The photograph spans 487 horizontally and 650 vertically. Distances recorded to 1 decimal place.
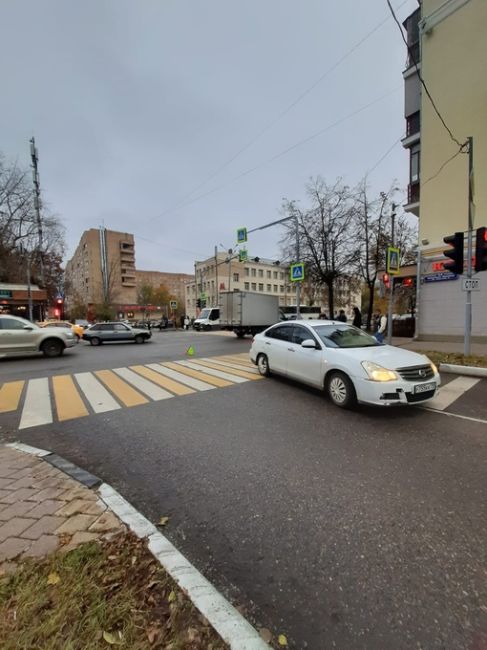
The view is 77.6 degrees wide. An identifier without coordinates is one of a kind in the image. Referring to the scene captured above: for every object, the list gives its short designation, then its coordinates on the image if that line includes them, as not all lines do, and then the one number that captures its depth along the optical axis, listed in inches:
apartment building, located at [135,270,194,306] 4525.1
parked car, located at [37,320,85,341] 914.4
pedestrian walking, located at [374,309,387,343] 508.0
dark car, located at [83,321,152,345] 733.9
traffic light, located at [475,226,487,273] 340.6
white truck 814.5
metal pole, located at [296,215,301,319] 591.8
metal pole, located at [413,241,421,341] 608.4
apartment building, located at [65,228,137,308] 3484.3
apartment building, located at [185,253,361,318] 2859.3
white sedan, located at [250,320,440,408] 193.0
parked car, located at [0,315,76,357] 467.4
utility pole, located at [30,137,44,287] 1295.5
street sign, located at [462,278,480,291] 355.9
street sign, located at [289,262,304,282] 541.3
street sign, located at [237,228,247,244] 682.2
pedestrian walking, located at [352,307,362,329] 710.5
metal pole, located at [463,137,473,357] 366.3
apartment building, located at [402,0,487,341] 529.7
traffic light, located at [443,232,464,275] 349.1
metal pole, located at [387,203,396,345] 770.2
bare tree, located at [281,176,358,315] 772.0
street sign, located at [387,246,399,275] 452.8
